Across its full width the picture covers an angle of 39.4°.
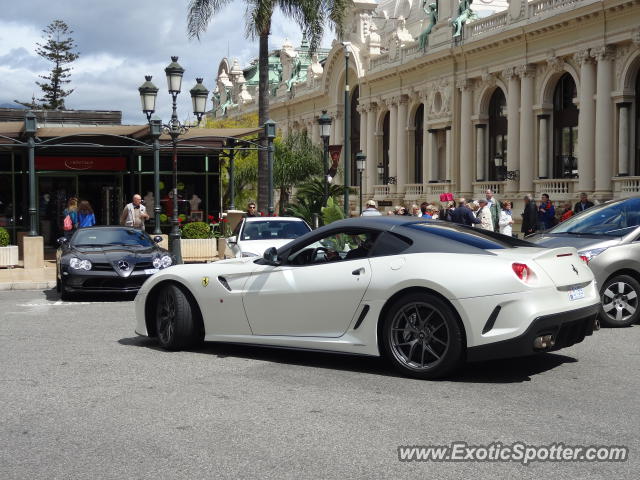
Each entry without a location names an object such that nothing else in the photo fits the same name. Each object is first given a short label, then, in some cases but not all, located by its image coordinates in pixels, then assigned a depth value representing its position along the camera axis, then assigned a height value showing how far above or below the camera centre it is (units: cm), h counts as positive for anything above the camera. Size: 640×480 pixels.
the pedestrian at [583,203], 2527 +6
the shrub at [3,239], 2073 -66
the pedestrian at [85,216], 2181 -15
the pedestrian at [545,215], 2670 -29
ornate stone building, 3353 +518
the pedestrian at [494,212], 2558 -18
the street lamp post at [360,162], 3916 +199
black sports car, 1522 -91
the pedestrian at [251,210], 2469 -5
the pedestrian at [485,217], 2441 -30
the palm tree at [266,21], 2894 +629
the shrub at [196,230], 2397 -58
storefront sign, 2925 +156
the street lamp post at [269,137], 2448 +194
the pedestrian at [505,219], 2625 -39
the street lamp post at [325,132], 2834 +245
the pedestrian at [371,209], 2016 -5
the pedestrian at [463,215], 2117 -21
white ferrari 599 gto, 734 -79
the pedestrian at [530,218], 2630 -37
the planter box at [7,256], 2039 -104
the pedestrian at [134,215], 2152 -14
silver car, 1134 -74
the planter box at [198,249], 2356 -107
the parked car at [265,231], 1773 -48
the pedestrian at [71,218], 2161 -20
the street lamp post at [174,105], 2175 +288
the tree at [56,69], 8756 +1391
